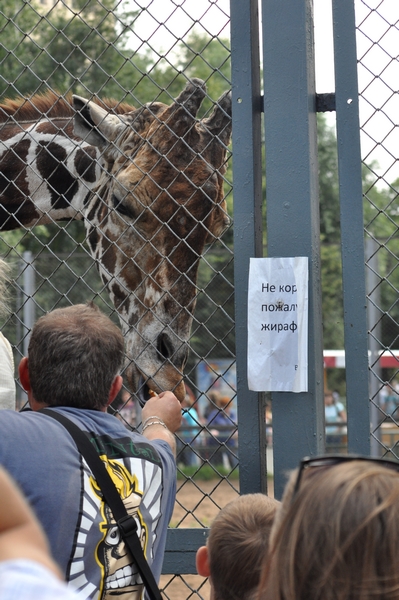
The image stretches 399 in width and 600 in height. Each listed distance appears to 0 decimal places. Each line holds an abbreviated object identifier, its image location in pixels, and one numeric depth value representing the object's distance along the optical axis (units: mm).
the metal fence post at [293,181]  4437
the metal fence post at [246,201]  4625
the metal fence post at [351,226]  4449
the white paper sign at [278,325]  4402
